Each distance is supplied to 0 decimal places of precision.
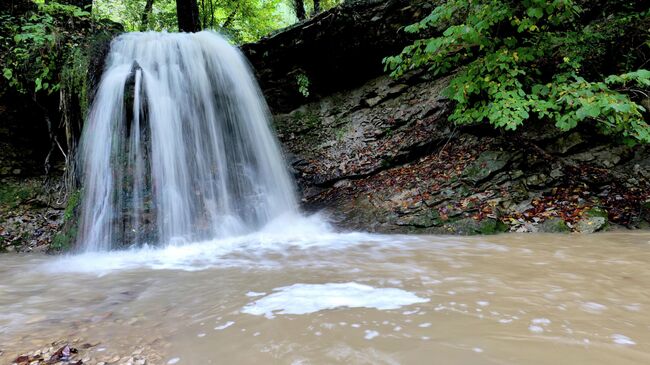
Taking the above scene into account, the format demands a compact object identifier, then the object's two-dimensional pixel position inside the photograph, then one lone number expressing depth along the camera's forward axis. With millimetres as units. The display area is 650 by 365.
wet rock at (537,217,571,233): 4961
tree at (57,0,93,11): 7910
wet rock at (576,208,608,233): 4863
